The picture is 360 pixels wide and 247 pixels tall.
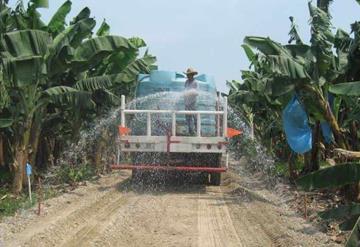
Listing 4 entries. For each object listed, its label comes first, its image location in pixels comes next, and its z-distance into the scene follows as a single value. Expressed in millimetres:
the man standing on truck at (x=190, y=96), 13641
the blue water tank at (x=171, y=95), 13750
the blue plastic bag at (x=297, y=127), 12633
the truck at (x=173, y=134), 13039
